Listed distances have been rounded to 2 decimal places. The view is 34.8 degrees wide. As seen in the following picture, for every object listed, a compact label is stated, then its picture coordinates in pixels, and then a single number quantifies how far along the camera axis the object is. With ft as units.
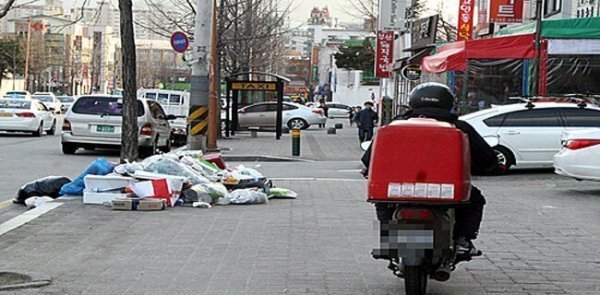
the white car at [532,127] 60.54
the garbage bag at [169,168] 42.73
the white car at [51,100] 189.67
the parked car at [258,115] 138.00
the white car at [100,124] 76.02
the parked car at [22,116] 103.96
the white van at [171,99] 123.18
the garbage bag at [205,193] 42.29
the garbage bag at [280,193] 46.26
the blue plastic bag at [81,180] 43.14
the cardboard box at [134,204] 39.58
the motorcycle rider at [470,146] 23.39
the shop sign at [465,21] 110.83
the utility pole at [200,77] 70.18
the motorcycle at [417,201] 21.62
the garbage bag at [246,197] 43.16
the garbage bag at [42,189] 42.70
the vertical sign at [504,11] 104.58
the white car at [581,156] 46.62
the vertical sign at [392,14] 112.06
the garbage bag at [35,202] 41.18
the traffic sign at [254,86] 120.37
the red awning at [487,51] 73.72
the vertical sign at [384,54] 123.65
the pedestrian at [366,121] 106.93
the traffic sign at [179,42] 73.00
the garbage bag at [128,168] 42.24
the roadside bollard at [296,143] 86.07
